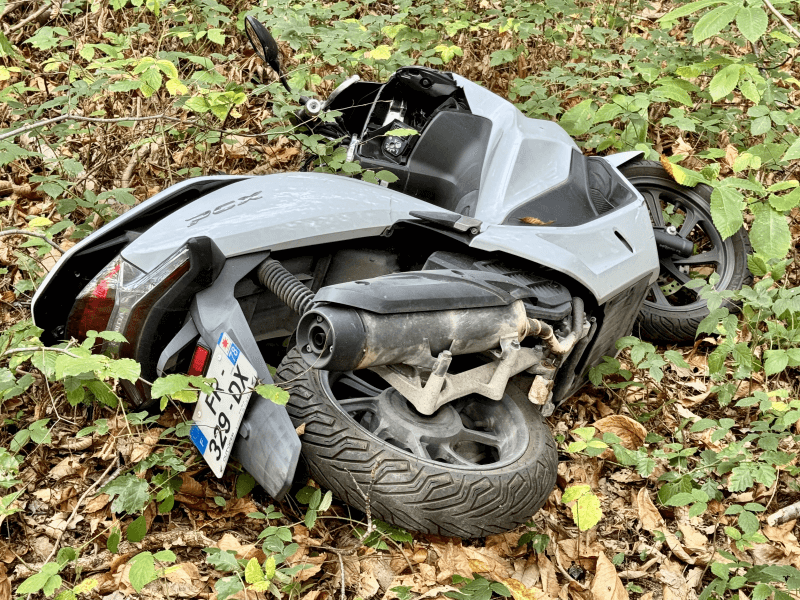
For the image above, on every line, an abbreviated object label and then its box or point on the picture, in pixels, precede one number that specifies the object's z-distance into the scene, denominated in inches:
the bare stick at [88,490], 115.5
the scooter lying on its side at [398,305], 106.1
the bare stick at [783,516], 134.3
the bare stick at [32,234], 141.0
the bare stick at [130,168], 202.2
